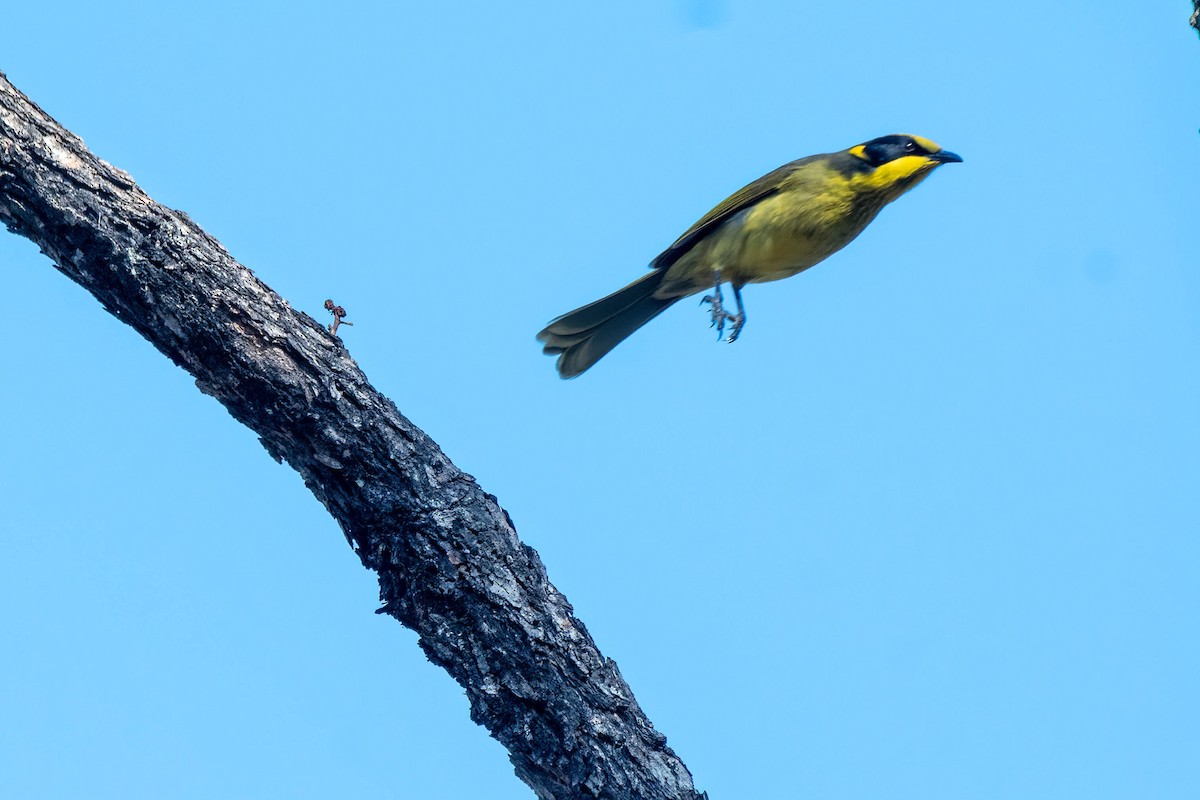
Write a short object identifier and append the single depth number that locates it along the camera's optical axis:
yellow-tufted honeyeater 12.44
